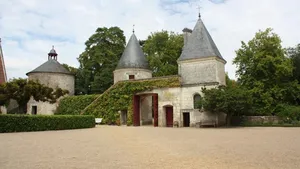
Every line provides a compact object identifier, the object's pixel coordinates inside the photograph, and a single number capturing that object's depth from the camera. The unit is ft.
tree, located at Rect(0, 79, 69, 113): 67.51
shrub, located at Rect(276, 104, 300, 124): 77.77
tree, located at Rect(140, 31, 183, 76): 115.65
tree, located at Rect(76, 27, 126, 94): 122.52
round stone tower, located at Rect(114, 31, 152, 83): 104.99
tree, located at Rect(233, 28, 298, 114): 85.30
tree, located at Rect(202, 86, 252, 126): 70.74
